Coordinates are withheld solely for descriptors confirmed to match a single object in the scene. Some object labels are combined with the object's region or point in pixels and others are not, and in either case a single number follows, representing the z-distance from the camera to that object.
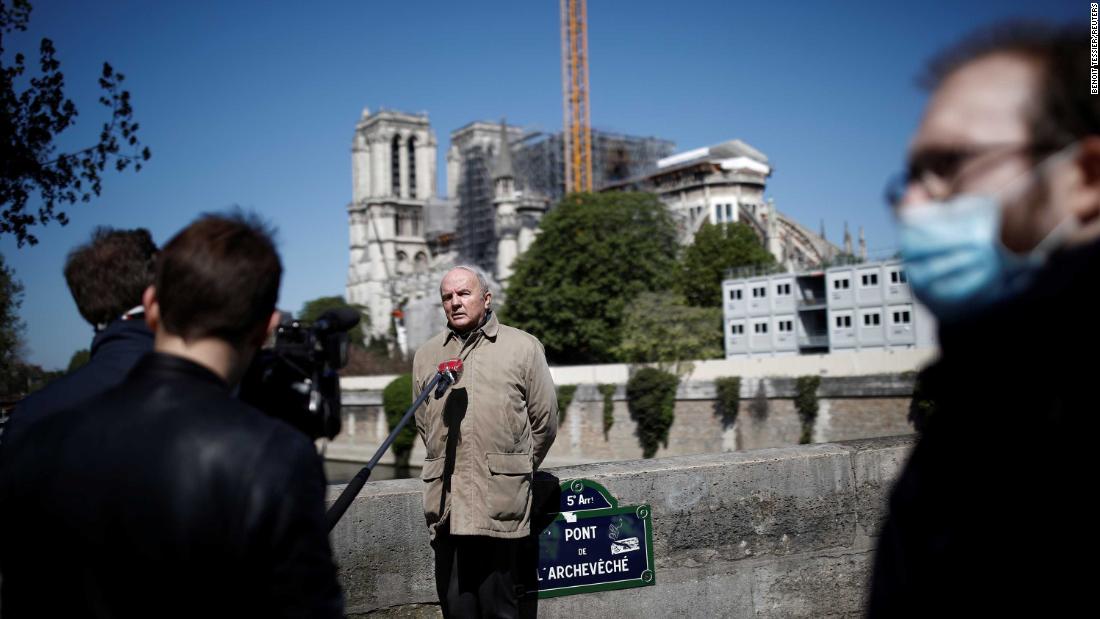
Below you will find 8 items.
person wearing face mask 1.27
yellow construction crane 106.00
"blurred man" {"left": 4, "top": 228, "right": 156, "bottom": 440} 2.76
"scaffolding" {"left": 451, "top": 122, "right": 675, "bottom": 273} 112.34
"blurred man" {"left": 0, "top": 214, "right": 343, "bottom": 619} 1.65
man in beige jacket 3.98
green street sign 4.62
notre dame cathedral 92.38
